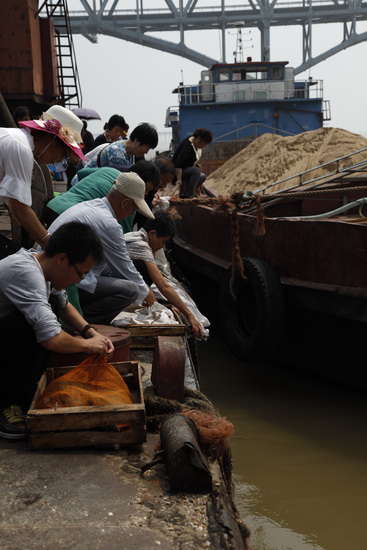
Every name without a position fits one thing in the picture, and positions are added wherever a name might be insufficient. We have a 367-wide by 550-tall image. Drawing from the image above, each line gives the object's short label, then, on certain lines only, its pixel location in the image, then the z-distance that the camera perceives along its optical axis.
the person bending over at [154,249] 4.86
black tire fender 6.36
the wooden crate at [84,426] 3.10
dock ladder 14.22
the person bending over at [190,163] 8.70
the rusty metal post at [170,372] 3.77
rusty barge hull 5.70
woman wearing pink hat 3.90
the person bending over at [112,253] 4.35
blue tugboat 18.69
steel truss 34.00
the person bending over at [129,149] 5.89
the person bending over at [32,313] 3.23
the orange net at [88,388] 3.29
